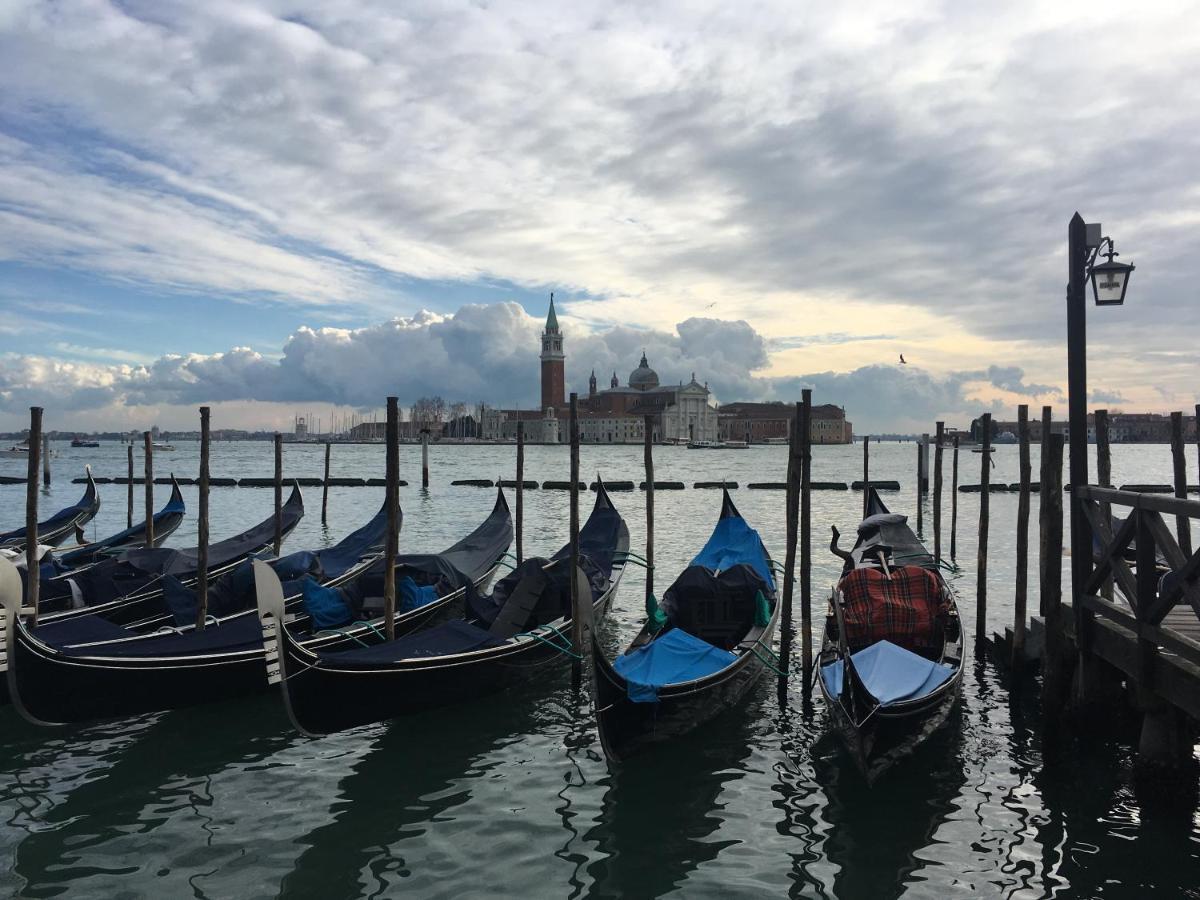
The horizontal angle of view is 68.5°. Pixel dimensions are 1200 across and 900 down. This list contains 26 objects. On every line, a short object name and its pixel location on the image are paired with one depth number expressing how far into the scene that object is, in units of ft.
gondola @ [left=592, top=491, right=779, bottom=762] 18.76
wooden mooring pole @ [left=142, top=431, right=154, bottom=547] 42.94
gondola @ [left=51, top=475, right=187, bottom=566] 41.55
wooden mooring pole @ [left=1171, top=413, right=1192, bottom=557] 26.37
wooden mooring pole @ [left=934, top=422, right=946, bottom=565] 46.94
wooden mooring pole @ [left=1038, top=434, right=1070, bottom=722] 18.44
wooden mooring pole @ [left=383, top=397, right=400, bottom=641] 24.23
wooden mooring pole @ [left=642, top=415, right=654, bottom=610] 32.73
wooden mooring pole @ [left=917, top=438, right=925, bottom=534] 60.29
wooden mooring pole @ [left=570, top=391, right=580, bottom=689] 24.40
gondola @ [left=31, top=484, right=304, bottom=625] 29.45
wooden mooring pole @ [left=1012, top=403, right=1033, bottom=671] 23.44
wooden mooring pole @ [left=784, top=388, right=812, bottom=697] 22.98
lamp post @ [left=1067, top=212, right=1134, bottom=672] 17.74
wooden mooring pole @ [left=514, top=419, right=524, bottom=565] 38.22
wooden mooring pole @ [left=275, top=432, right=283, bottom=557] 40.73
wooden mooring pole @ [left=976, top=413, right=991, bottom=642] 27.27
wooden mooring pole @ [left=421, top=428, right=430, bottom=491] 119.31
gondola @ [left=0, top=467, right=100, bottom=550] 52.65
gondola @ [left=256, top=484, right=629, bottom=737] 19.31
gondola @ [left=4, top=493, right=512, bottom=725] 20.04
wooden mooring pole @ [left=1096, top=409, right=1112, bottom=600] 29.07
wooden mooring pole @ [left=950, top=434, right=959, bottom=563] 52.80
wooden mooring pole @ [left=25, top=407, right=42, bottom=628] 25.26
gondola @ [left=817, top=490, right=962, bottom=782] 17.28
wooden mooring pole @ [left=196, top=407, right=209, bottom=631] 26.81
